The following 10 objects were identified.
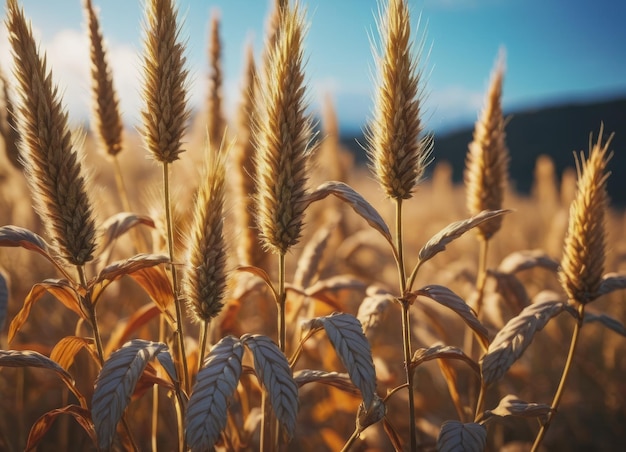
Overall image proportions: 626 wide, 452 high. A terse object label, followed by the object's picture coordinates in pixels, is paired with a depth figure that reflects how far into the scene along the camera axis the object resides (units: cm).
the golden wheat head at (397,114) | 30
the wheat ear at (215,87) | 53
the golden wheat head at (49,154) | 28
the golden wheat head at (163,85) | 30
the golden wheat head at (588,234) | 33
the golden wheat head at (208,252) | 30
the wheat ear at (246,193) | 44
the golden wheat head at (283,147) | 29
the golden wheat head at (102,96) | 39
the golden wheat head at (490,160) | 41
